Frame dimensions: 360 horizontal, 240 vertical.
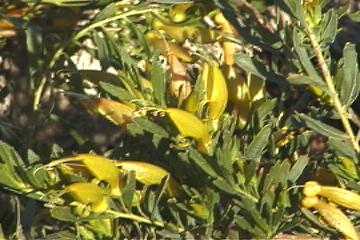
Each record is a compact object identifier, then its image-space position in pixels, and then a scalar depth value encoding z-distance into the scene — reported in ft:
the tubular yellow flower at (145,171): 3.96
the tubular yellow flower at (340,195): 3.90
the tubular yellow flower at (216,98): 3.95
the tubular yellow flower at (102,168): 3.91
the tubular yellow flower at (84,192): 3.88
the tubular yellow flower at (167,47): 4.20
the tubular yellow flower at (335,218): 3.89
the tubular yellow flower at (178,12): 4.28
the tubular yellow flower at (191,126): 3.89
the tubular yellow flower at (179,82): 3.95
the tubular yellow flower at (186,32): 4.31
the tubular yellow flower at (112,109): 4.01
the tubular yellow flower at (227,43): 4.17
